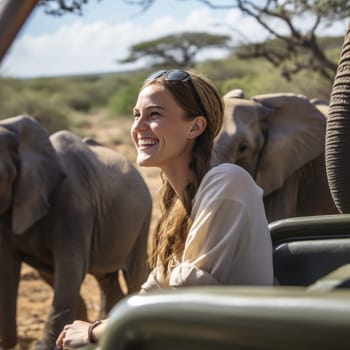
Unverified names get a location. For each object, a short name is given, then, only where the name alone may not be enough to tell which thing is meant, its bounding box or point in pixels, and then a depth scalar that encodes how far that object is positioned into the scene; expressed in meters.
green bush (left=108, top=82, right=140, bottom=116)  24.55
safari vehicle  0.90
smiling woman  1.66
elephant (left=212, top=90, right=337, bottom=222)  5.03
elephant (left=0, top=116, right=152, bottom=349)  4.88
